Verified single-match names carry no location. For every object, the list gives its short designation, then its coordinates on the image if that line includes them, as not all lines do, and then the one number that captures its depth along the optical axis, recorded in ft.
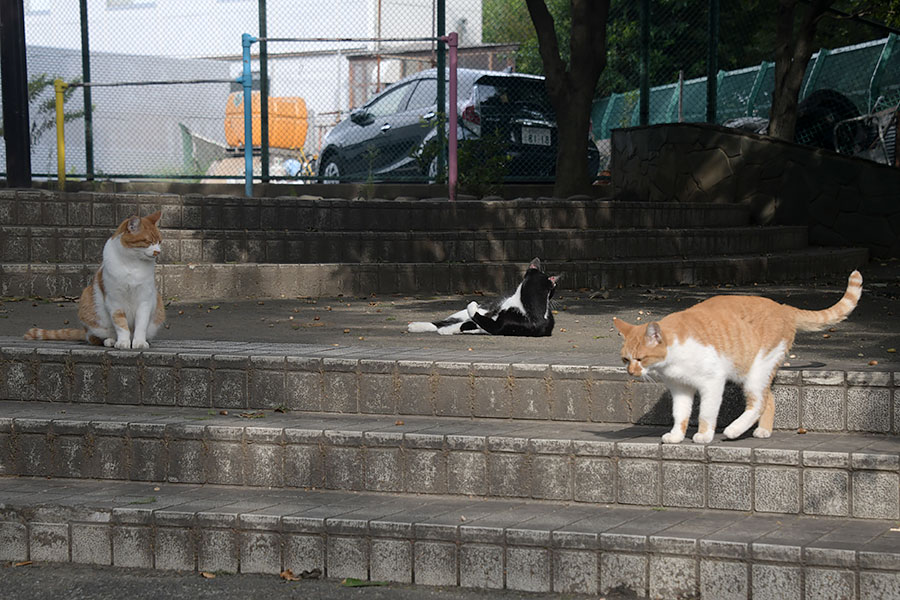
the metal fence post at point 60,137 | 37.35
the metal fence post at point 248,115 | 35.60
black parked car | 41.04
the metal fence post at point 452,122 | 35.45
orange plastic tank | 43.11
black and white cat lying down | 20.63
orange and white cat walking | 13.24
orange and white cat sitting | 18.17
